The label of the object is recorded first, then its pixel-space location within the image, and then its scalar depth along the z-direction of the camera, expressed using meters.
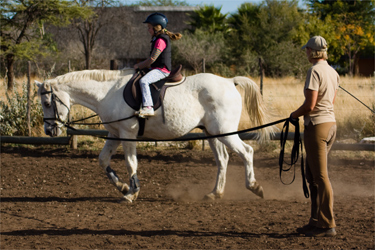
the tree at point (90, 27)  26.61
